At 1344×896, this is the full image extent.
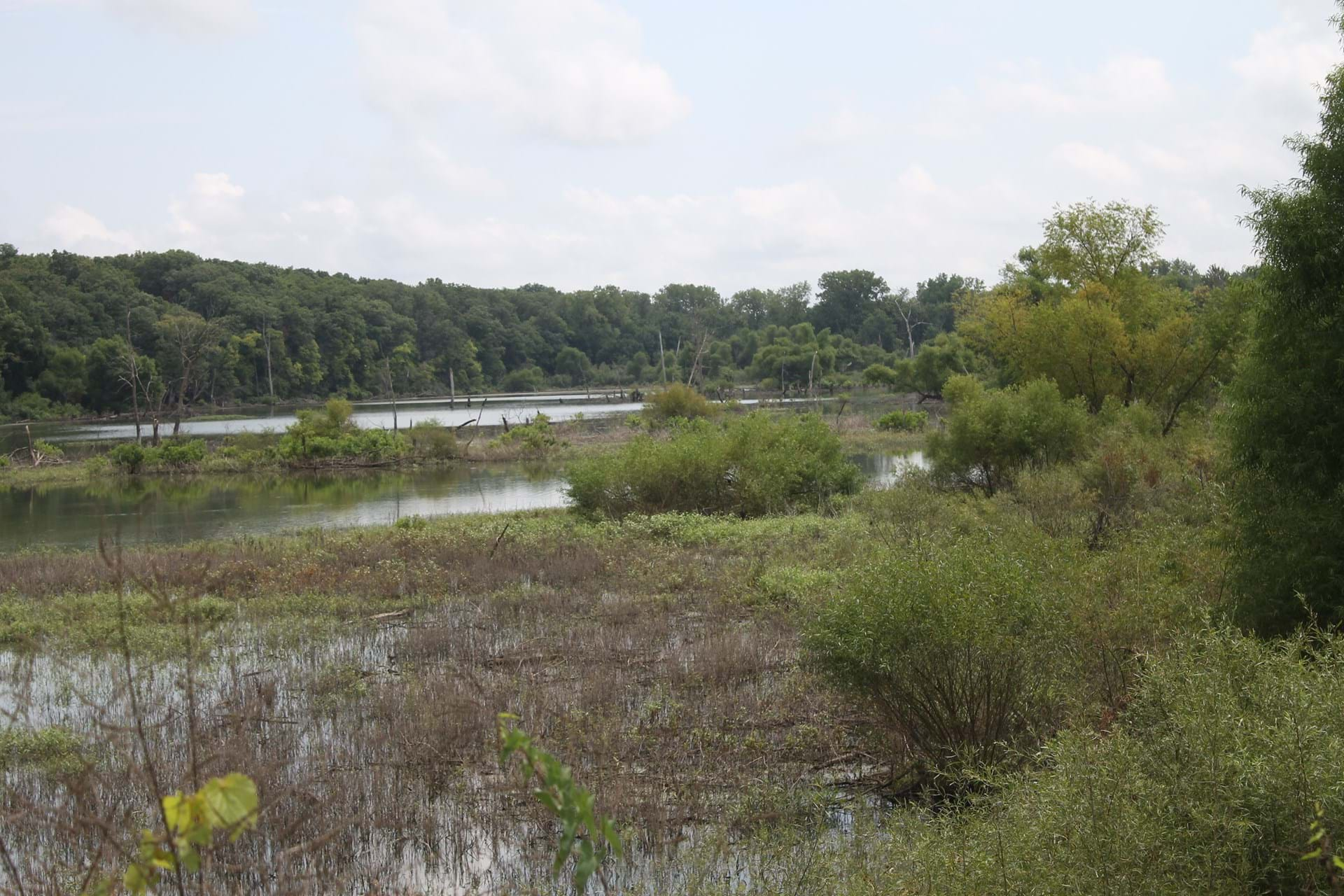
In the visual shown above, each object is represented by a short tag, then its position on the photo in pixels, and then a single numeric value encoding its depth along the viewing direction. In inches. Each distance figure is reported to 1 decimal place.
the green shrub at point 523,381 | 4478.3
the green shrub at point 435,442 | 1593.3
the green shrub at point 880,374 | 2857.0
